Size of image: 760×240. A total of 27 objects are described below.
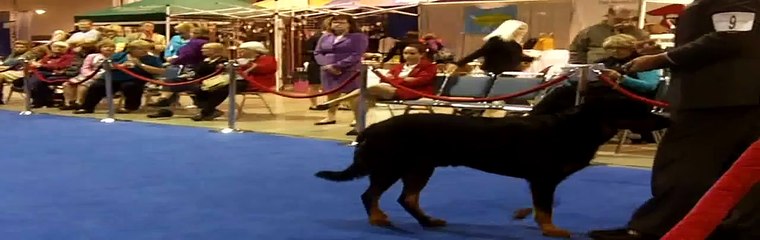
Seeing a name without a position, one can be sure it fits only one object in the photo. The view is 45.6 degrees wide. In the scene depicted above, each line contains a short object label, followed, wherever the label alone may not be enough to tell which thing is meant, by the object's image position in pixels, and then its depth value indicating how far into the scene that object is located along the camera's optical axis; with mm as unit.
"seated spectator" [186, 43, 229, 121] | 10516
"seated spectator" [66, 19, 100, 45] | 12227
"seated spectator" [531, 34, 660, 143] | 7246
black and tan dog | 4117
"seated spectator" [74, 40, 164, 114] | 11305
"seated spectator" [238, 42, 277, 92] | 10484
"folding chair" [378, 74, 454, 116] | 8406
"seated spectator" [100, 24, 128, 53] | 12164
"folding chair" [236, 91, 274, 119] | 10656
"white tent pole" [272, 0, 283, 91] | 16347
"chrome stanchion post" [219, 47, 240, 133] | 9188
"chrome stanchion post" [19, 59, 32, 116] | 11734
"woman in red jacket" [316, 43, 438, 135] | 8555
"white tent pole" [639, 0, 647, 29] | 9962
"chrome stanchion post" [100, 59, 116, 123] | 10664
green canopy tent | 15695
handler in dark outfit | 3434
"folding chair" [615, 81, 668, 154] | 7377
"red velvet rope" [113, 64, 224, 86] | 9578
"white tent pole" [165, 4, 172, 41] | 15617
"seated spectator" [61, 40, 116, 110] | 11492
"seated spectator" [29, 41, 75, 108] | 12117
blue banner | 12418
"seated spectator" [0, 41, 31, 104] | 13192
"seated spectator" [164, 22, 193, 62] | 12106
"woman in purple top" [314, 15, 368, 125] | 9750
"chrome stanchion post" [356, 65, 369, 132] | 8109
